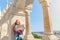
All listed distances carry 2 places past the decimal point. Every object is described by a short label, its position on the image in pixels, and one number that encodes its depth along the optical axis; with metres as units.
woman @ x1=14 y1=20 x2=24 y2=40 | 2.97
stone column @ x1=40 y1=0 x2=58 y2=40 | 2.16
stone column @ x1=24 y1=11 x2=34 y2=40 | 2.92
